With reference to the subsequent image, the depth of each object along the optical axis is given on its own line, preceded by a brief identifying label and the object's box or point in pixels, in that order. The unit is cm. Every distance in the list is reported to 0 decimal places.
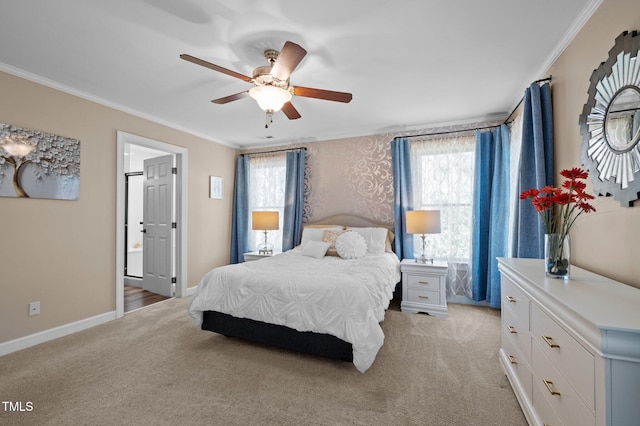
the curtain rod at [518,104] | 234
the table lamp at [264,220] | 441
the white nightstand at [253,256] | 441
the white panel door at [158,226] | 423
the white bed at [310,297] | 204
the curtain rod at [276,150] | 477
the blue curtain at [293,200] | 464
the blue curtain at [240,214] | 503
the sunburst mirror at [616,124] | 134
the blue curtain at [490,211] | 348
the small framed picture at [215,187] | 472
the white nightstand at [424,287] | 338
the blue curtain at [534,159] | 227
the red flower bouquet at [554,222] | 143
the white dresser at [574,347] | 84
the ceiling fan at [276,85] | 188
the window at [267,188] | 498
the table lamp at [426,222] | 346
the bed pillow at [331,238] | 368
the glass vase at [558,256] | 150
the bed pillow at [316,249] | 354
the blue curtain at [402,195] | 396
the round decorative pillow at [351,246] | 343
